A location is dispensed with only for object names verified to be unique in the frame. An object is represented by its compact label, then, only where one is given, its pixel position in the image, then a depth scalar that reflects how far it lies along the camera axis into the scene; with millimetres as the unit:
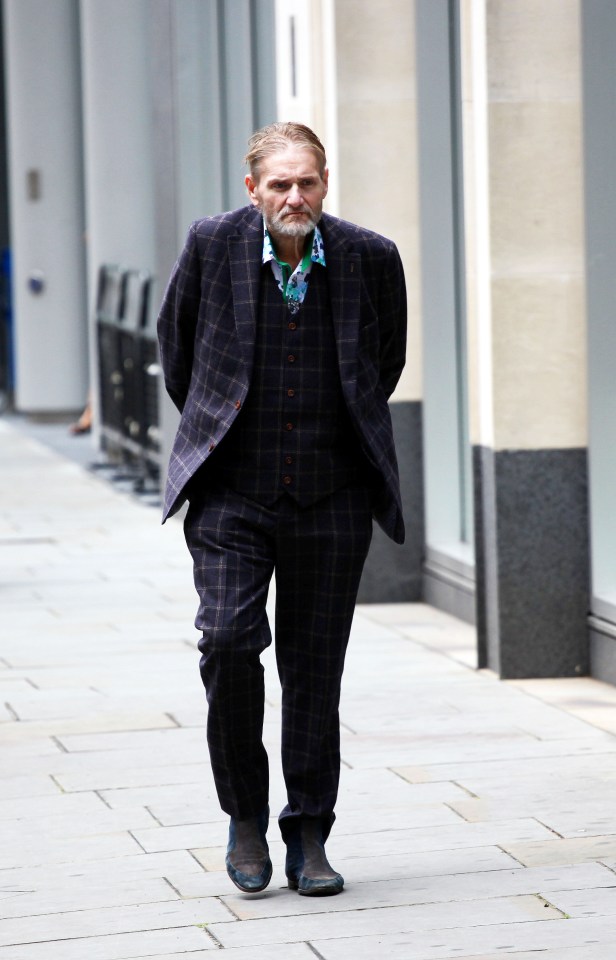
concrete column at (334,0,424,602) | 16729
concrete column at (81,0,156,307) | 29893
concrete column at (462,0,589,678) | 13354
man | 8640
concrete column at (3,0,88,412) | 35816
